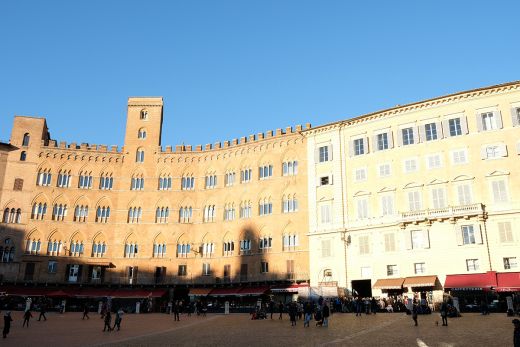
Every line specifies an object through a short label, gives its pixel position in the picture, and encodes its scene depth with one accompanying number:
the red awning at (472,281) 37.28
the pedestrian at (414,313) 26.77
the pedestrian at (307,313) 28.88
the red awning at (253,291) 50.09
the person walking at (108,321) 29.19
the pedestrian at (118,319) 29.91
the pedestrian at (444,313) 26.32
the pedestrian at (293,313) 30.70
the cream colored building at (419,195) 40.06
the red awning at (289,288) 48.31
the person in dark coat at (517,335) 14.36
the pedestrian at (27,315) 31.33
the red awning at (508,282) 36.16
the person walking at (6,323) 24.55
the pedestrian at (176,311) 38.53
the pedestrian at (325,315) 28.42
